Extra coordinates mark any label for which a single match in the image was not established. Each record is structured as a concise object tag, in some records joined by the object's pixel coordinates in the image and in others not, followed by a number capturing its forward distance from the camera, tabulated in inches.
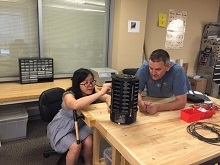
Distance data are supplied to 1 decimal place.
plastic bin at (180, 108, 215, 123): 54.3
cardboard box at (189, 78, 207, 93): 159.5
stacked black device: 47.2
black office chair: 75.0
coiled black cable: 45.1
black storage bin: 104.4
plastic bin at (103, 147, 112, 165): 61.6
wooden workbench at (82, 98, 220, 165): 37.8
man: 61.2
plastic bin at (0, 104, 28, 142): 94.1
